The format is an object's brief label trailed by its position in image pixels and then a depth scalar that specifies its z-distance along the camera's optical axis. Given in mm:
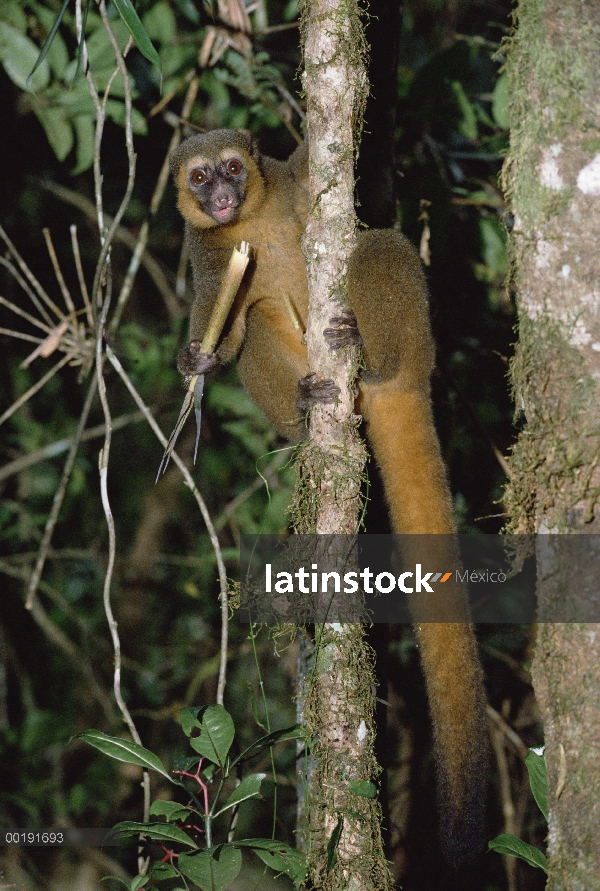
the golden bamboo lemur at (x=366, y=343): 2742
